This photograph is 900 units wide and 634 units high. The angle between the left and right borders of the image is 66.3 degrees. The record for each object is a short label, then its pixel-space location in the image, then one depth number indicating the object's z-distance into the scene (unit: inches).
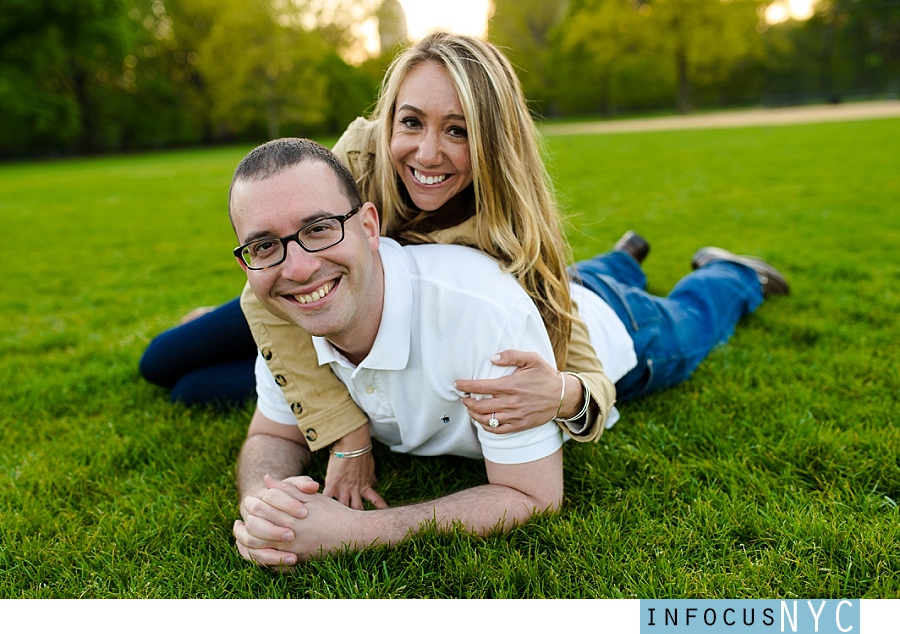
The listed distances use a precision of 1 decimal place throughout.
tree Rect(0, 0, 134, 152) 1551.4
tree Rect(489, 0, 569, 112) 2151.8
